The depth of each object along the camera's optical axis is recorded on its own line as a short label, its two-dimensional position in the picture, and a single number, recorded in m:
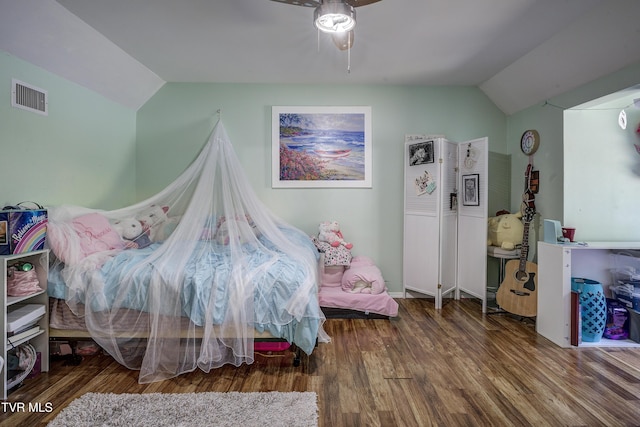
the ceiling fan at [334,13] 1.84
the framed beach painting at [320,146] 4.29
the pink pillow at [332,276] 3.89
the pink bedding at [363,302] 3.51
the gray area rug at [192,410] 1.90
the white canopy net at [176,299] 2.41
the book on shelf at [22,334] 2.19
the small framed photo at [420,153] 3.94
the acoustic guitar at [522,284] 3.39
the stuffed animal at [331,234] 4.02
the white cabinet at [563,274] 2.90
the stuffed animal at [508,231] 3.78
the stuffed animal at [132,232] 3.05
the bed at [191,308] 2.42
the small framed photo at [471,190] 3.88
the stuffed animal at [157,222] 3.14
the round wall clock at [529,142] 3.74
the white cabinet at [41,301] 2.44
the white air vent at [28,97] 2.65
